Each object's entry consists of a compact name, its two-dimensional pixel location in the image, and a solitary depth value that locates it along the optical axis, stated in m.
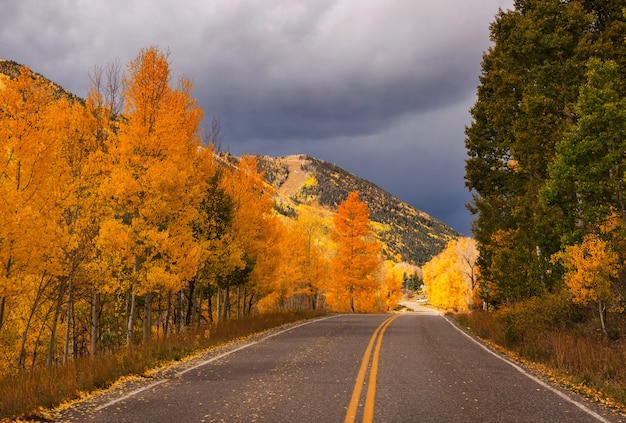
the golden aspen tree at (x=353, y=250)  43.84
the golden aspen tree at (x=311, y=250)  43.50
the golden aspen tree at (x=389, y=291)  81.56
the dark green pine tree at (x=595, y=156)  12.98
